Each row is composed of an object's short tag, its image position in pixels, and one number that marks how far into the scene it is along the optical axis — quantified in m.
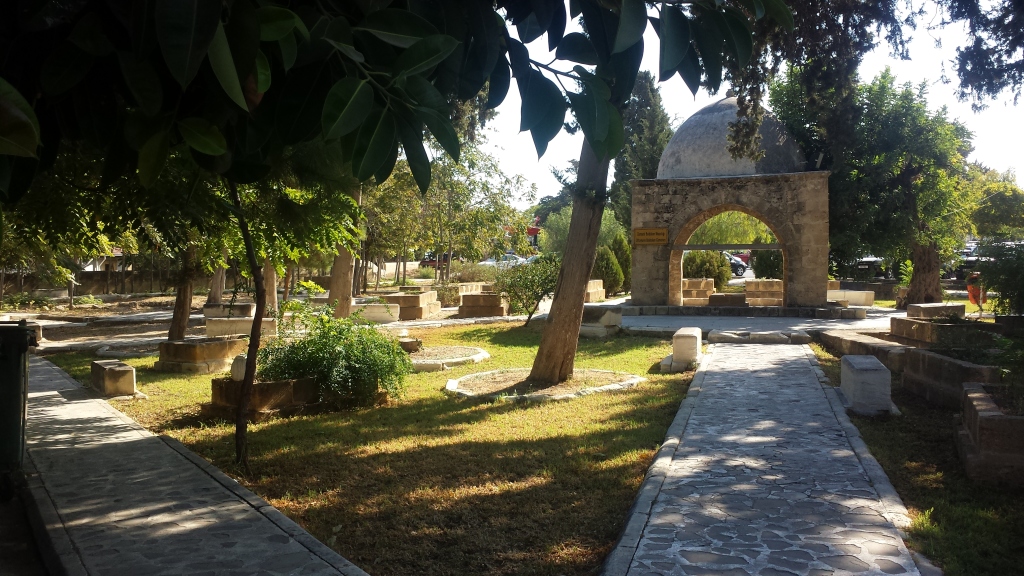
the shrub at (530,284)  19.45
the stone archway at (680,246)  21.02
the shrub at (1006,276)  11.45
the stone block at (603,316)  16.67
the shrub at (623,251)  32.81
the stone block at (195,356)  12.35
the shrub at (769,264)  32.12
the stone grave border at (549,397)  9.37
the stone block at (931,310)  16.56
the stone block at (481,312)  21.50
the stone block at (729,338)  14.83
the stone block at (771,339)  14.60
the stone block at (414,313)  21.19
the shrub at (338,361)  8.87
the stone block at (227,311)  19.22
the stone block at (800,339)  14.65
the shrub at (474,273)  34.66
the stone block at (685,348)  11.84
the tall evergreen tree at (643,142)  39.38
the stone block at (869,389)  8.05
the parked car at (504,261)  30.83
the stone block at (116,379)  10.09
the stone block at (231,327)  15.38
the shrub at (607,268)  30.70
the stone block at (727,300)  22.20
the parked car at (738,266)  53.09
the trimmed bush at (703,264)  31.80
